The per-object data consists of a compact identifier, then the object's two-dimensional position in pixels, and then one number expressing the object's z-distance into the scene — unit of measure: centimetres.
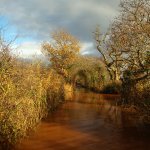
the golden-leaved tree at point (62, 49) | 2007
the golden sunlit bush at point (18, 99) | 474
